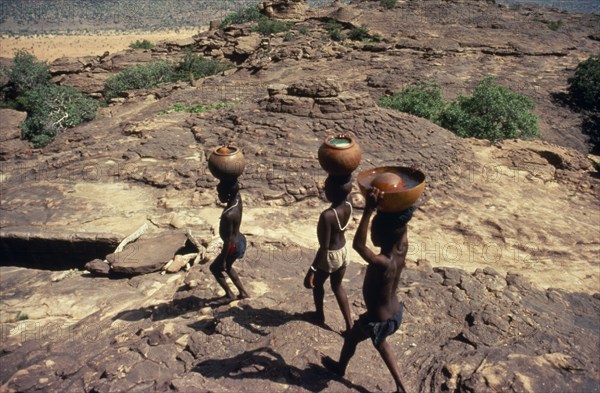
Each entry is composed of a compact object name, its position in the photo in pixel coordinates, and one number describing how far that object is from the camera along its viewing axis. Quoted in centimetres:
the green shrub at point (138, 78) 1586
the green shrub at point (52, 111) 1162
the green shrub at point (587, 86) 1423
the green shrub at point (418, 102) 1061
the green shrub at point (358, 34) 2039
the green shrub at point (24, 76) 1628
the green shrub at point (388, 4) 2534
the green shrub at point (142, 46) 2231
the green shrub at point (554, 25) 2225
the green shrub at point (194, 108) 1107
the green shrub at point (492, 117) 1022
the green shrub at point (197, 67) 1733
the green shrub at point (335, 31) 2011
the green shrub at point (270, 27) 2188
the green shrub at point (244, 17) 2577
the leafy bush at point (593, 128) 1281
